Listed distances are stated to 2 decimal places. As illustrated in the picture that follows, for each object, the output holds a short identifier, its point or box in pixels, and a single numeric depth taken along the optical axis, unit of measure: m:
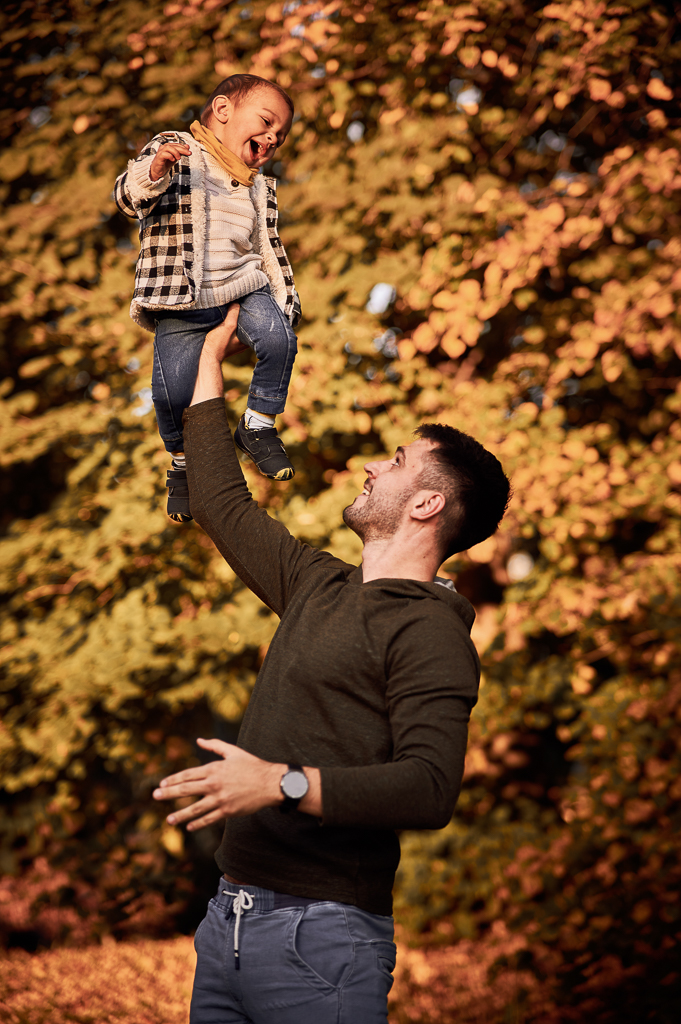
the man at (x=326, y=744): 4.89
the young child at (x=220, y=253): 5.14
